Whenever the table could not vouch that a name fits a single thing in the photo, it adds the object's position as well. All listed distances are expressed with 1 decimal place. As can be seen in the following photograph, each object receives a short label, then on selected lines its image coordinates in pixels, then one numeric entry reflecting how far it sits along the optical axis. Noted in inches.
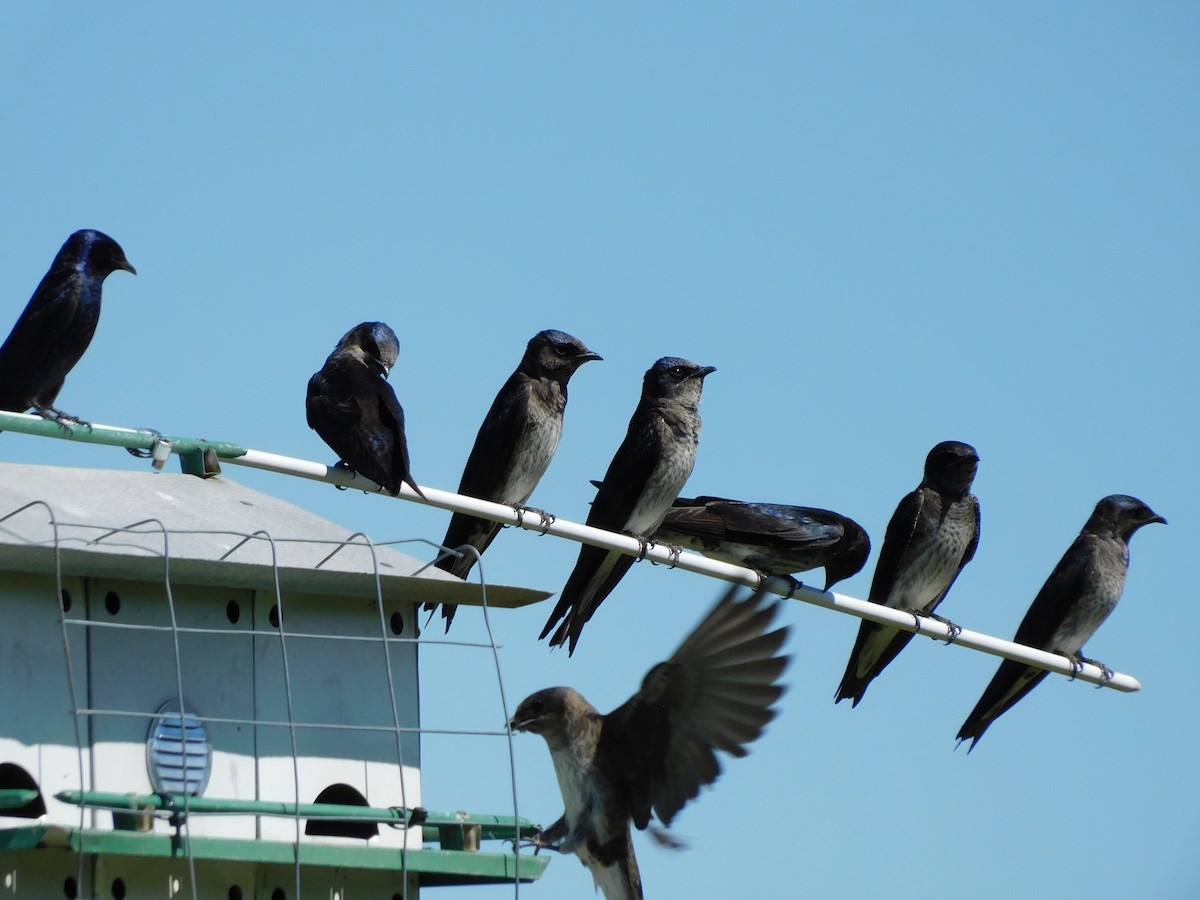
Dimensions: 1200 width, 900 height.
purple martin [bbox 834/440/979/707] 798.5
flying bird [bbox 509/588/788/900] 534.0
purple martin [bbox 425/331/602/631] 751.7
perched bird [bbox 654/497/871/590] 786.2
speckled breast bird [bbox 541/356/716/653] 709.9
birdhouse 504.7
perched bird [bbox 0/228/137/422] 665.0
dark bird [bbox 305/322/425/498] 605.0
